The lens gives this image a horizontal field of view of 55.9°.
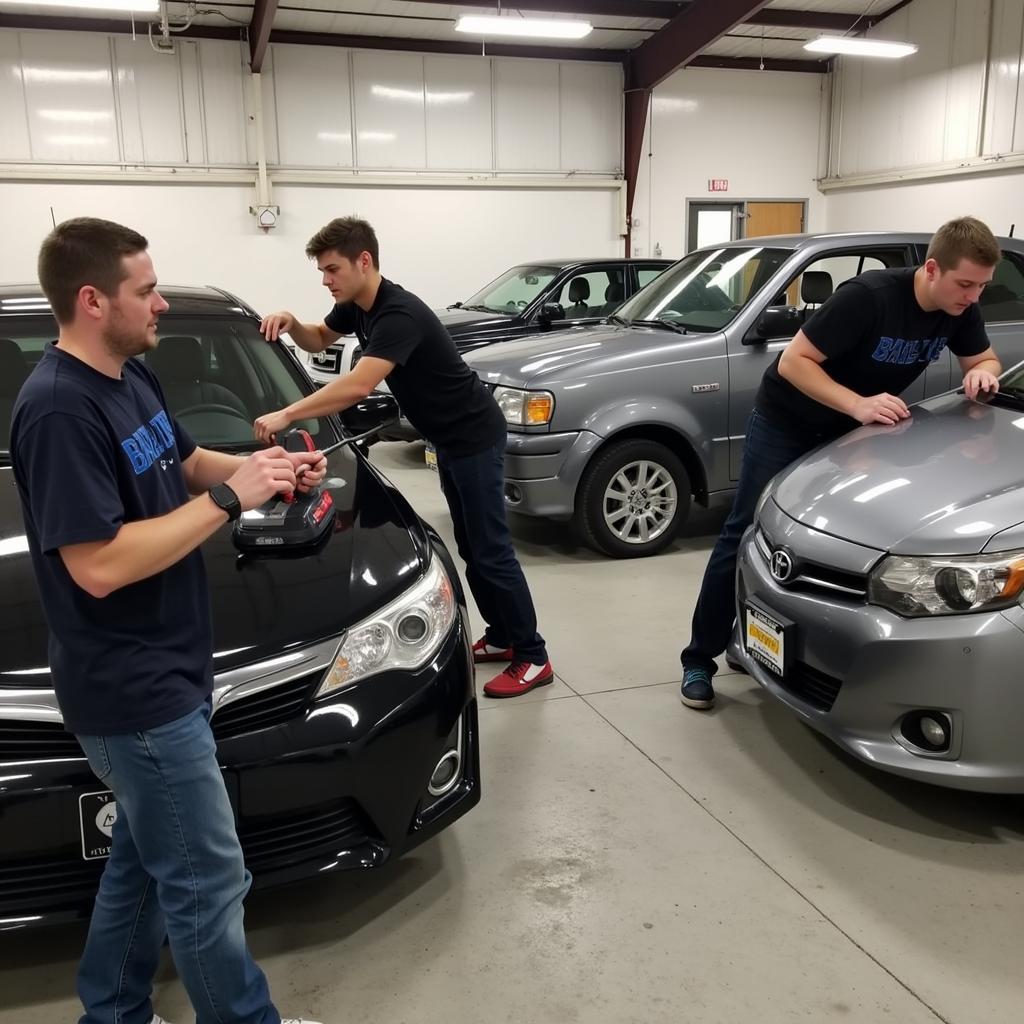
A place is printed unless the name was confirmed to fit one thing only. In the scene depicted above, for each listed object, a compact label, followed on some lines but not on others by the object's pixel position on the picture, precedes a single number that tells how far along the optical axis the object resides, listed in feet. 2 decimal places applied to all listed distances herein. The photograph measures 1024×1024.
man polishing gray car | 9.77
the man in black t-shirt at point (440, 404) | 9.66
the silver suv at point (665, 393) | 16.48
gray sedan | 7.66
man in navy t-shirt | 4.49
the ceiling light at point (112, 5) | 29.30
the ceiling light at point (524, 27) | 33.63
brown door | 48.06
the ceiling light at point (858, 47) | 36.94
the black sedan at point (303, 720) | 6.14
